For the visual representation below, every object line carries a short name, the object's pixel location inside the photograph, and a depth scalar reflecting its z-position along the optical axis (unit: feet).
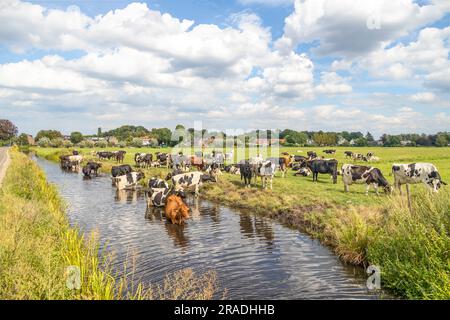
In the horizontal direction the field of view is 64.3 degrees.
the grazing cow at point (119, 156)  167.56
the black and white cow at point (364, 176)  70.10
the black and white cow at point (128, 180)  88.87
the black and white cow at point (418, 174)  63.05
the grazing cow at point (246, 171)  84.36
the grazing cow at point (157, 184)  72.08
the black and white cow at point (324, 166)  91.93
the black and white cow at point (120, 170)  109.19
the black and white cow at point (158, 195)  66.31
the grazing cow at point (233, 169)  113.91
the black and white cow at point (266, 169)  82.73
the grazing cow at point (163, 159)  140.56
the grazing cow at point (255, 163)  84.96
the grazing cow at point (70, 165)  152.87
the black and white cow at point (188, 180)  81.46
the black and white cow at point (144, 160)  136.56
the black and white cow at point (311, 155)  150.90
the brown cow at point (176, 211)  54.29
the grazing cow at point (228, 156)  152.85
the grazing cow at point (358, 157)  161.54
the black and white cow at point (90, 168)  125.39
